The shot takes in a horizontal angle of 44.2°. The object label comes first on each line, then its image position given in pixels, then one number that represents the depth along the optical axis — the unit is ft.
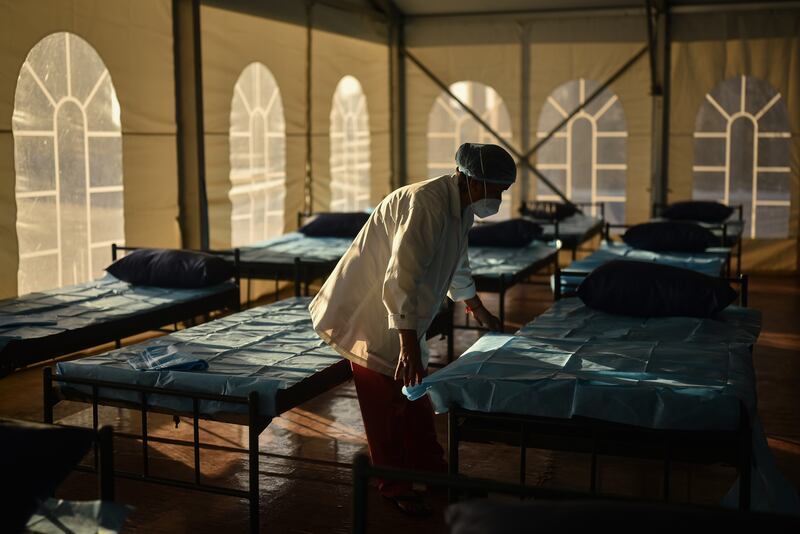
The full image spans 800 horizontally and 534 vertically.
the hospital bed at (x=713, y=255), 19.74
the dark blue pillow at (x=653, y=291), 13.06
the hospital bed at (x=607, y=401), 8.71
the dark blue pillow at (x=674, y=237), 20.77
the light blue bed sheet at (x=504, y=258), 18.29
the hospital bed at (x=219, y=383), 9.54
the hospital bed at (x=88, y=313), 12.50
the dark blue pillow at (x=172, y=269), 16.24
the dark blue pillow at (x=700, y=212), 25.91
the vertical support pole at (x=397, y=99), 30.96
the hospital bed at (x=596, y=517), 5.15
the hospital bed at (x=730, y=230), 23.29
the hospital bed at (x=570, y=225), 23.38
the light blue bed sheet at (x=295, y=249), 19.45
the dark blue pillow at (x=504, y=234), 21.38
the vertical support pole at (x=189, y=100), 20.77
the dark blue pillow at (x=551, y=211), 26.58
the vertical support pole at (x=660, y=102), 28.35
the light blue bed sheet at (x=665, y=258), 18.88
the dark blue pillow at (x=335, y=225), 22.17
